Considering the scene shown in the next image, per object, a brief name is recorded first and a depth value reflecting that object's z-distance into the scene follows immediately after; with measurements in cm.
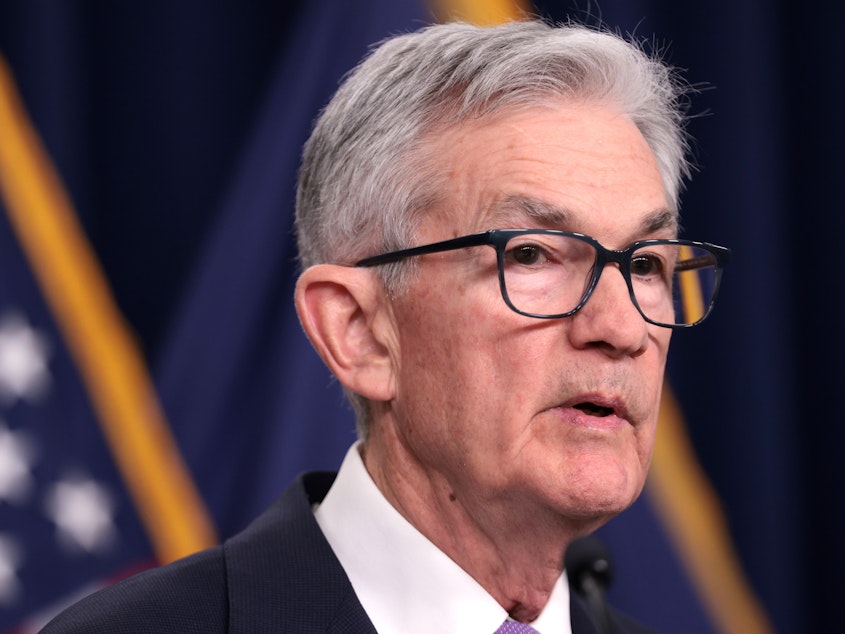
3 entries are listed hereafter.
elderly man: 287
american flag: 326
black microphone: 278
